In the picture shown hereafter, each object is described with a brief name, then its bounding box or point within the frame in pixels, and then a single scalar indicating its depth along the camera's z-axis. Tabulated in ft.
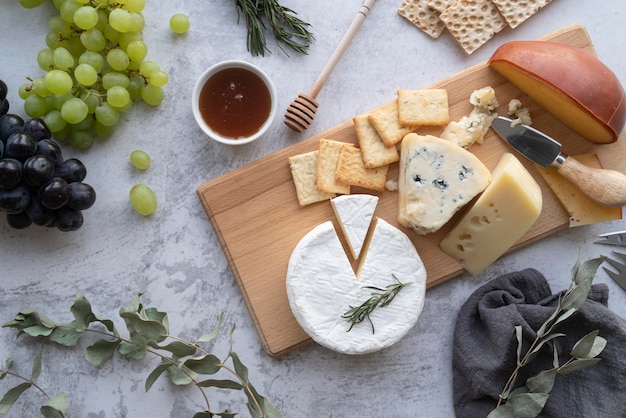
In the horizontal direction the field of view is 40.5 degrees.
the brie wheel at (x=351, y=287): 2.53
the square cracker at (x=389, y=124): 2.59
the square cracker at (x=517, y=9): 2.66
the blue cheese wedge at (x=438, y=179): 2.55
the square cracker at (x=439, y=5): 2.69
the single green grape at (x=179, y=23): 2.62
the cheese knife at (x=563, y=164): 2.56
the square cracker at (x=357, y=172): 2.59
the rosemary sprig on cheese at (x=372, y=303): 2.50
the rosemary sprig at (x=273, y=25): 2.65
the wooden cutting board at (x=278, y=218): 2.63
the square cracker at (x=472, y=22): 2.67
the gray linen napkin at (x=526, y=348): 2.56
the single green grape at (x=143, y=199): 2.59
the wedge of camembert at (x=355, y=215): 2.58
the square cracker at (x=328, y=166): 2.60
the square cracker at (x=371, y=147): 2.60
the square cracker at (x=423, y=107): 2.60
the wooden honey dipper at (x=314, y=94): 2.62
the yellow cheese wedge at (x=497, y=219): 2.55
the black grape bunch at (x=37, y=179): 2.37
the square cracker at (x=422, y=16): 2.70
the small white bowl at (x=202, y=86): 2.55
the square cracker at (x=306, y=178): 2.61
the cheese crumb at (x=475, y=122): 2.62
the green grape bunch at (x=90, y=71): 2.48
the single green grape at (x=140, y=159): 2.60
